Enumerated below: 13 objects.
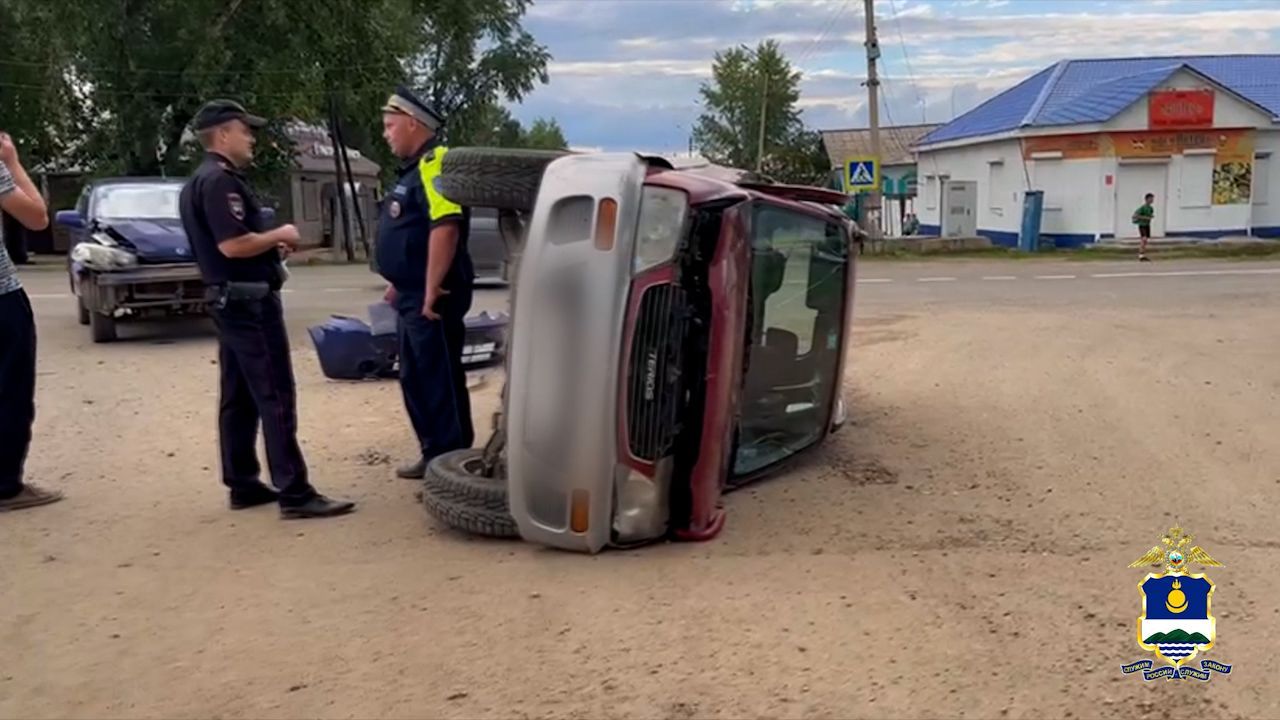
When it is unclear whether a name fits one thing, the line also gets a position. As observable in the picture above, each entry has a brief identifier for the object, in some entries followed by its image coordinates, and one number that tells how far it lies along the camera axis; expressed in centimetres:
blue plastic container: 3206
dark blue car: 1248
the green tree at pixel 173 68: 3028
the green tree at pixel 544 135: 10075
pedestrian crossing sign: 2770
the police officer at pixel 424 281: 609
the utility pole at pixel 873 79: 3017
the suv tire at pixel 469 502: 528
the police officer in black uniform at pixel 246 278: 572
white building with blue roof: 3141
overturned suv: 479
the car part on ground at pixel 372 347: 1012
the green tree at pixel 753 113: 6412
